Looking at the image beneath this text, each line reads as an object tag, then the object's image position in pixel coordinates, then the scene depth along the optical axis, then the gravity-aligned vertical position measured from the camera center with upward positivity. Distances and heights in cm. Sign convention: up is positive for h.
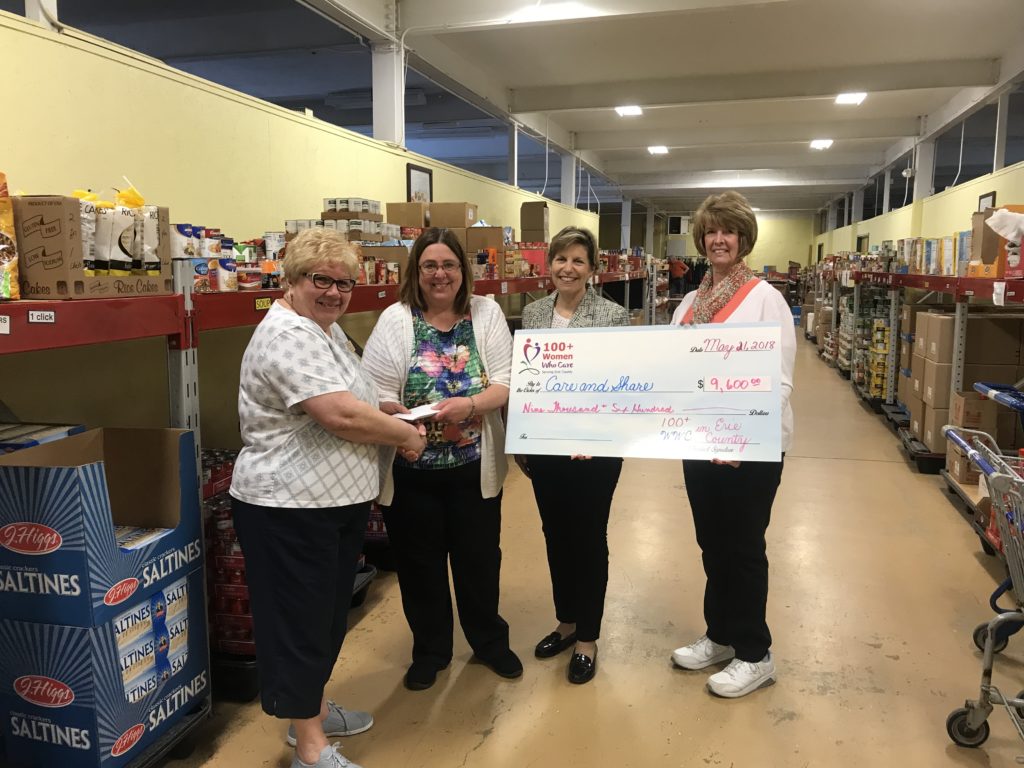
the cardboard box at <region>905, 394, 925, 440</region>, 563 -96
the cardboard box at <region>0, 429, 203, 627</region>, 180 -64
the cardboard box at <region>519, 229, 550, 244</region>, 727 +54
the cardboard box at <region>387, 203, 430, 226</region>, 471 +49
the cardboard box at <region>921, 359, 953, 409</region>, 507 -63
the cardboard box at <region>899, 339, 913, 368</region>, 622 -52
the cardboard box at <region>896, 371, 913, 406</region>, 614 -84
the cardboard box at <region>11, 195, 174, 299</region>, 175 +11
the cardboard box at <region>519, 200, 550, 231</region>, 730 +74
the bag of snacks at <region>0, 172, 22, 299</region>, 170 +9
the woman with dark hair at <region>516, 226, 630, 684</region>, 250 -67
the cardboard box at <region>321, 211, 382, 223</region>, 360 +36
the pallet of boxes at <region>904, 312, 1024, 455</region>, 475 -48
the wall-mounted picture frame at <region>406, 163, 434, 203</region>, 568 +84
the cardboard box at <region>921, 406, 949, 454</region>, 520 -97
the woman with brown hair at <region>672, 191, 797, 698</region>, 229 -65
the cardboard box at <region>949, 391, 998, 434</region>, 453 -74
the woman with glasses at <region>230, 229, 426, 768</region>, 186 -45
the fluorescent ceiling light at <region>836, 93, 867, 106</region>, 858 +228
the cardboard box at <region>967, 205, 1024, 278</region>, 415 +25
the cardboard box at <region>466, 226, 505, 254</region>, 485 +34
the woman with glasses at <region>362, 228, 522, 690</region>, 230 -43
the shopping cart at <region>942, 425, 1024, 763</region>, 213 -100
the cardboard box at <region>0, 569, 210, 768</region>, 187 -104
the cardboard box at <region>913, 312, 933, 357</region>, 543 -32
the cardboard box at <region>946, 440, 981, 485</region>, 439 -107
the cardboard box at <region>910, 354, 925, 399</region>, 558 -65
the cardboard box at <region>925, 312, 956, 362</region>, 499 -30
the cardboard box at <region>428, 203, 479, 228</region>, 487 +50
